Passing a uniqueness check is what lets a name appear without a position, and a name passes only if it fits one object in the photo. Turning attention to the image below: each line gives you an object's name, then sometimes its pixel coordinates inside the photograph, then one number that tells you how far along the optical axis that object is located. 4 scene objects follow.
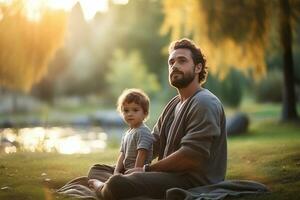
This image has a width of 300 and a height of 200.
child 4.53
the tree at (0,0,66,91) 10.91
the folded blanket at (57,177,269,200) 4.16
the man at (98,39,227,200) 4.23
